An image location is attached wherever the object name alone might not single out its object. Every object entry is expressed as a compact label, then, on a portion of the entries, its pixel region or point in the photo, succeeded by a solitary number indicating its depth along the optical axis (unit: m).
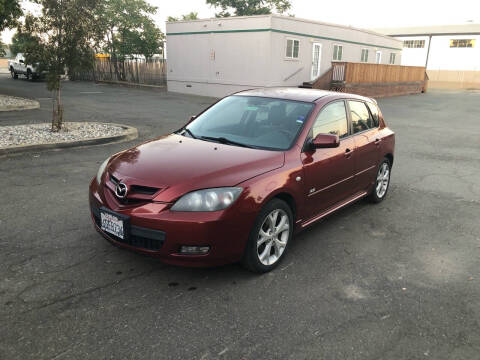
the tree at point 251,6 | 37.97
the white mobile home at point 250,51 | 21.30
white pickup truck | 29.05
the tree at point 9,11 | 11.61
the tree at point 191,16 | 44.53
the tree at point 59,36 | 8.76
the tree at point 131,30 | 28.06
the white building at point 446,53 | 48.28
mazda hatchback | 3.35
